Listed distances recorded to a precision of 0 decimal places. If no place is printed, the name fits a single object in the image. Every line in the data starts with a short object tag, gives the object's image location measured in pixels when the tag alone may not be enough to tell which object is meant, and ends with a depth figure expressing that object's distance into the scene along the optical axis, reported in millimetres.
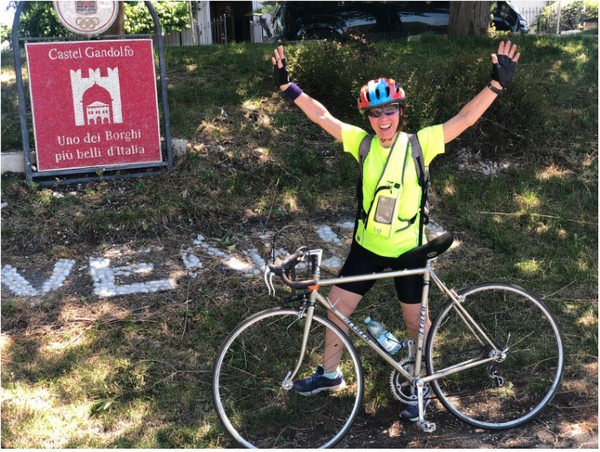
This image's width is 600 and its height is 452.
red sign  6238
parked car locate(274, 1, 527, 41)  10148
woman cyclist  3691
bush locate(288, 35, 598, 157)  7258
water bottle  3912
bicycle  3748
